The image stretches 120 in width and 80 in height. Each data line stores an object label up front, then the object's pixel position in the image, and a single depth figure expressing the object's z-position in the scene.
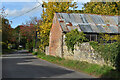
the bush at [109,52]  11.67
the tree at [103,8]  38.44
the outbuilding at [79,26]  24.23
